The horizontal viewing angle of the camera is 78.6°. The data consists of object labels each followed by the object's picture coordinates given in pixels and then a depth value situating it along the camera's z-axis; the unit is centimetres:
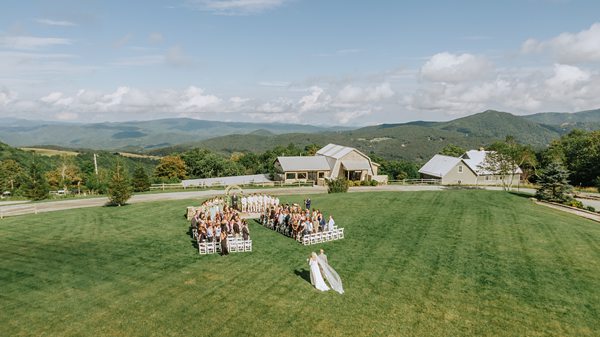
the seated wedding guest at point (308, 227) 2152
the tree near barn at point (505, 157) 4394
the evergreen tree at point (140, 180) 4622
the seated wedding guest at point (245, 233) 2031
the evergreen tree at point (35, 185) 3909
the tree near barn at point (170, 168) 6996
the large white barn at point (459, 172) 5866
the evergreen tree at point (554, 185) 3612
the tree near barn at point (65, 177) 6375
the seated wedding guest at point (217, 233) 2002
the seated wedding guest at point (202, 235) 2017
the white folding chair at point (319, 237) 2163
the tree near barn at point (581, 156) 5768
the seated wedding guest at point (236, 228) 2091
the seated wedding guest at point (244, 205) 2998
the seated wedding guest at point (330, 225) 2241
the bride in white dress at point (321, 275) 1504
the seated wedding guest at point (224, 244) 1930
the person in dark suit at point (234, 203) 2983
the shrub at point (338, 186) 4425
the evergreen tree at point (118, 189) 3394
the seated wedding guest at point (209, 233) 1975
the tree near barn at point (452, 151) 8650
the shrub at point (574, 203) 3448
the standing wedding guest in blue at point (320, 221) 2255
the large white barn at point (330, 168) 5659
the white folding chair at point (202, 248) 1950
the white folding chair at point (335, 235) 2242
